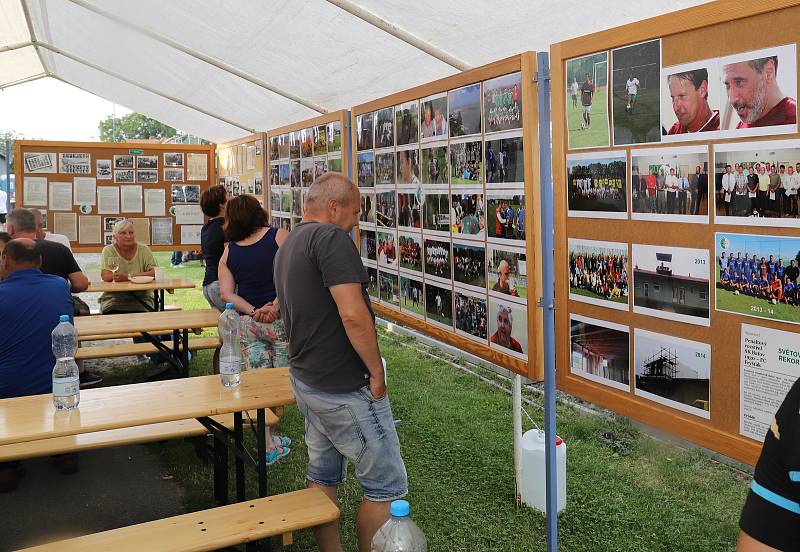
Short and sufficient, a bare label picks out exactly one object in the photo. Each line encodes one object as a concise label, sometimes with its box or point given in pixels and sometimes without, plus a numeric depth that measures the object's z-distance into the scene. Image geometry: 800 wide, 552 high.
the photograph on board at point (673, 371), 2.02
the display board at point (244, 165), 6.88
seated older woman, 6.60
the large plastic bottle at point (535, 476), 3.47
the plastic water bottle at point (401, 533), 1.60
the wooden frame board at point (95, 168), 8.48
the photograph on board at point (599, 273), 2.23
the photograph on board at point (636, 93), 2.04
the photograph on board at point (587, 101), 2.22
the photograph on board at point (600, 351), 2.28
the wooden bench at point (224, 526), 2.42
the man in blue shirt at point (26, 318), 3.68
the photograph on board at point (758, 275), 1.75
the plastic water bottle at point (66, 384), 2.81
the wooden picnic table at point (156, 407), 2.66
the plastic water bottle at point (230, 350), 3.20
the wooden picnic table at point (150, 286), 6.26
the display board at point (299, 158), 4.69
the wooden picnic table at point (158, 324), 4.95
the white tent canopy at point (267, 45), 3.89
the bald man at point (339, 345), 2.52
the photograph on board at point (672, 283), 1.97
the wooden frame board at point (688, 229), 1.80
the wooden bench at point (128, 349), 5.28
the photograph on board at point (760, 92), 1.71
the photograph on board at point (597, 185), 2.20
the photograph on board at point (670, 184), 1.95
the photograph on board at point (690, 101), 1.88
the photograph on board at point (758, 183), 1.73
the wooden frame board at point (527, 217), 2.57
